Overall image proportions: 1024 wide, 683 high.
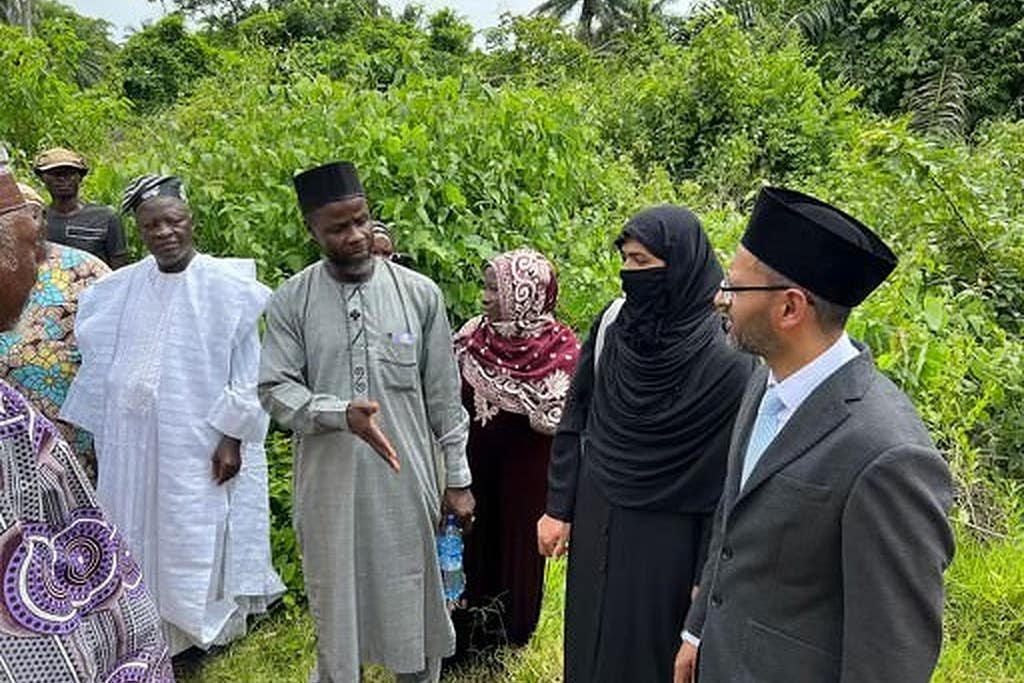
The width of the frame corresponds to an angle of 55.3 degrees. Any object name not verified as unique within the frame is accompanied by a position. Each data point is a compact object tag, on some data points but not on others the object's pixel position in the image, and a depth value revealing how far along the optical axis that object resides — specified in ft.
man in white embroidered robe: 11.02
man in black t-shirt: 16.74
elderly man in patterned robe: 3.94
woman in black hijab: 8.23
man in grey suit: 5.44
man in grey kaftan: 9.82
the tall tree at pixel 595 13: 104.83
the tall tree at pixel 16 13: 56.13
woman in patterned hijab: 10.68
